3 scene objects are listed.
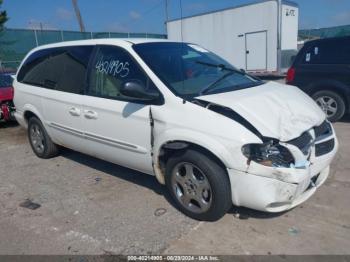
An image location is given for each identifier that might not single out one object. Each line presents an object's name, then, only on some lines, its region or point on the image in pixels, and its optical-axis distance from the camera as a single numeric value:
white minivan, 2.87
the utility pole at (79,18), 25.33
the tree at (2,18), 19.86
